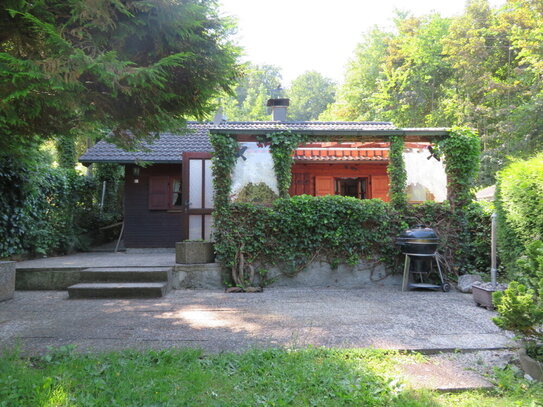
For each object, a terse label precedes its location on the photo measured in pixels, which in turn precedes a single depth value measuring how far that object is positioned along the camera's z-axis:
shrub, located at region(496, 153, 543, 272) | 4.48
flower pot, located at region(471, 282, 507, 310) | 4.80
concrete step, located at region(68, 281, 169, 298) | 5.64
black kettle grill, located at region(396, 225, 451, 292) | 6.05
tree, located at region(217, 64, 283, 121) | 30.81
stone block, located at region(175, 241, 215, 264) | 6.56
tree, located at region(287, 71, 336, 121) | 40.00
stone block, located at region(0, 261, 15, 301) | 5.36
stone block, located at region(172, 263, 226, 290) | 6.47
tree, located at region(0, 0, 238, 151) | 3.15
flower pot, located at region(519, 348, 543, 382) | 2.61
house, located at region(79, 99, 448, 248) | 8.00
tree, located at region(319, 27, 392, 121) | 24.11
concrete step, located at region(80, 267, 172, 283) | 6.12
